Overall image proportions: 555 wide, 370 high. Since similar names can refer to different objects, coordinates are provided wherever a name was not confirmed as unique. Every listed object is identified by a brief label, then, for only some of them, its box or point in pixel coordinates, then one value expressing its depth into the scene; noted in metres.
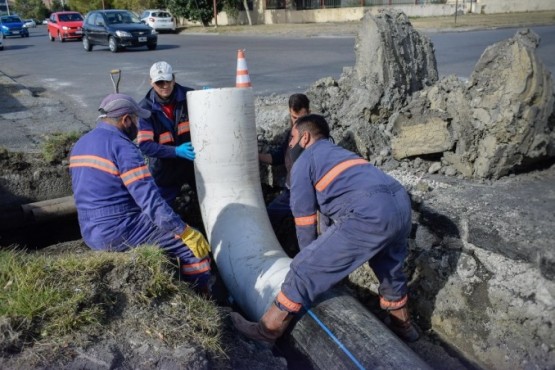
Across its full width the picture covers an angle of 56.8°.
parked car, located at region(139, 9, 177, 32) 29.93
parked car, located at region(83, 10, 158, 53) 18.33
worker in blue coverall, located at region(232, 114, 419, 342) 3.00
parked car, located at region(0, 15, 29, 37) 32.88
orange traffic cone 4.65
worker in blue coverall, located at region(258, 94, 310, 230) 4.43
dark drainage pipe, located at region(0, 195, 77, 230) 4.85
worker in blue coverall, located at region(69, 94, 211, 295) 3.37
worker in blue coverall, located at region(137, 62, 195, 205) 4.29
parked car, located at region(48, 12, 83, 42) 26.36
